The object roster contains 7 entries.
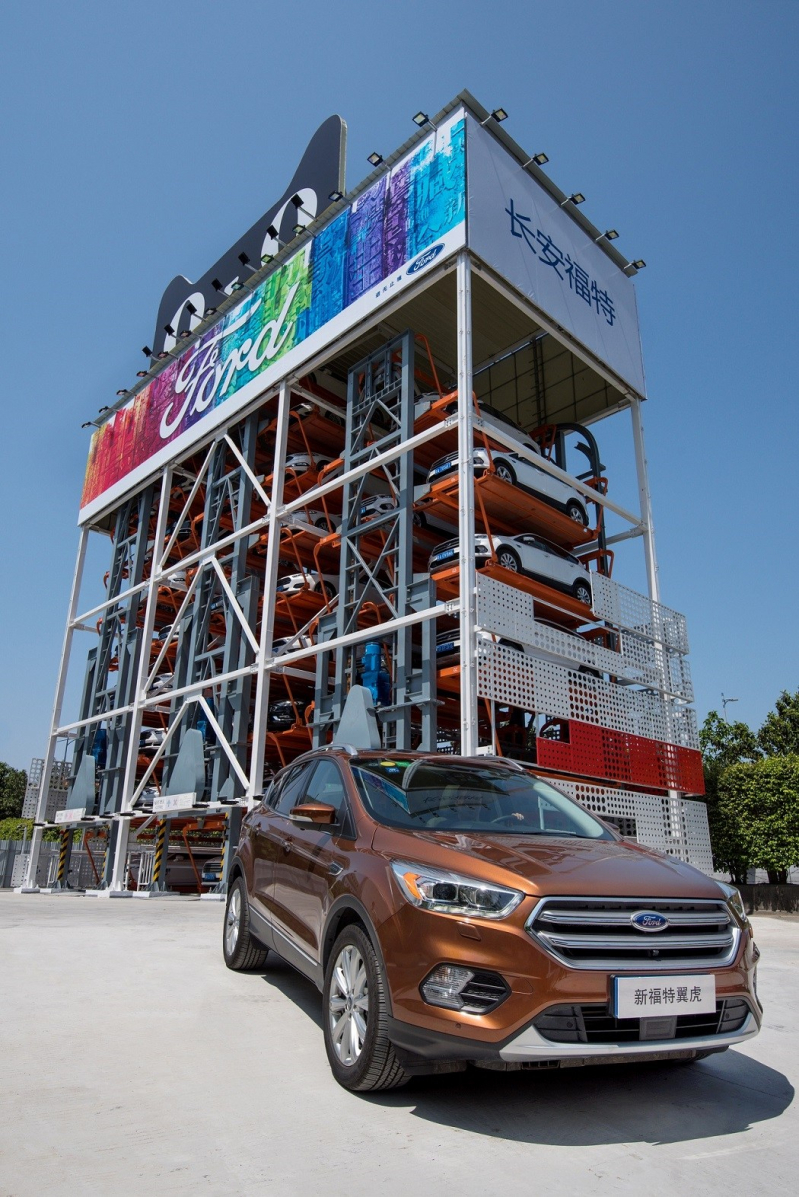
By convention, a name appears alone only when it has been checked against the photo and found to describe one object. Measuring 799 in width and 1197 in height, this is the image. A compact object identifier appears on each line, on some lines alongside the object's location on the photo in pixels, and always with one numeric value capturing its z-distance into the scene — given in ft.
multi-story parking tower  48.21
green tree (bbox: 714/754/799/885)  60.23
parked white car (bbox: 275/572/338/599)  61.98
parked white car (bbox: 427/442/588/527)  50.08
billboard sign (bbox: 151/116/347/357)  68.03
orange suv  10.08
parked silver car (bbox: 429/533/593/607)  48.80
